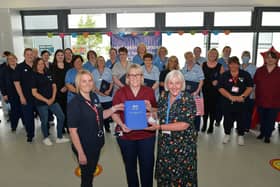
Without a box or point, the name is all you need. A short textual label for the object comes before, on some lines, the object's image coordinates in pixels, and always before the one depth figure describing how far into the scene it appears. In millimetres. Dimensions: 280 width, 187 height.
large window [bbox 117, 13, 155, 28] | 6395
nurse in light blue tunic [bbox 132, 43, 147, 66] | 4719
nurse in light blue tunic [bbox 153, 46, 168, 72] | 4996
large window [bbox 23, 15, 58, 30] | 6504
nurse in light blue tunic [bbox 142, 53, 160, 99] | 4137
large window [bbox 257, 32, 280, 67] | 6598
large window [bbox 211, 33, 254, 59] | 6570
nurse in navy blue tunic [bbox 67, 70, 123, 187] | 2139
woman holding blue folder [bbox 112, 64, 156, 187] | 2271
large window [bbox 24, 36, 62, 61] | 6609
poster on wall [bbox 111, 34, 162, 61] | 6363
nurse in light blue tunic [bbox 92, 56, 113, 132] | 4383
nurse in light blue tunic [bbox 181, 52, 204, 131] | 4203
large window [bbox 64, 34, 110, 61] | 6564
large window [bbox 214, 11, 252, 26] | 6418
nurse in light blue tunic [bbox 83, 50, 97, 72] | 4637
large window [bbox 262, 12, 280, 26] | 6461
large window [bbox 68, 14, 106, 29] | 6441
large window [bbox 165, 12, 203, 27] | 6406
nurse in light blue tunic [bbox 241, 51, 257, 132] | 4562
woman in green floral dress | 2117
